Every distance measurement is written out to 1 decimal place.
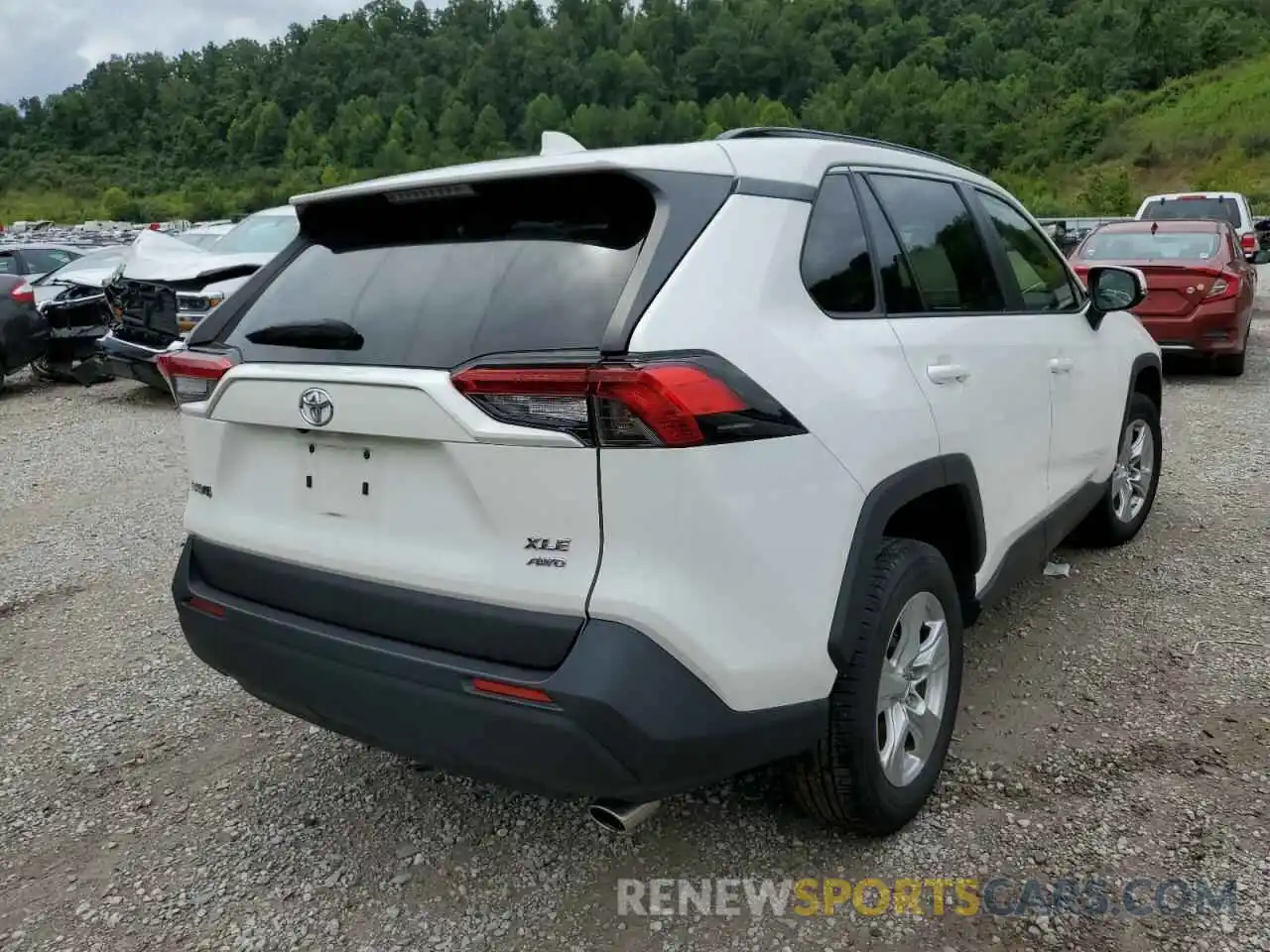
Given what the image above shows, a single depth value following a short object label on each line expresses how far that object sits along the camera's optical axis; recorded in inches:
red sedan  347.6
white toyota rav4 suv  76.7
